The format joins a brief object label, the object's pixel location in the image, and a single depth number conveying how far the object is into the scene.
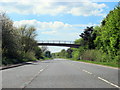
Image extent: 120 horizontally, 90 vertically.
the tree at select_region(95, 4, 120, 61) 46.56
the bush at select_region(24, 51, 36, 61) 71.34
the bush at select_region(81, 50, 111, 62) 54.03
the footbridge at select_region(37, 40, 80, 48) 86.75
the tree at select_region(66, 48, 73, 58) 182.12
